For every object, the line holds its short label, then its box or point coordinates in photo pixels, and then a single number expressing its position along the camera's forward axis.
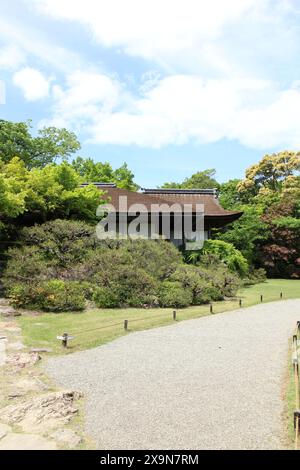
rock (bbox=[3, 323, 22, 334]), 8.66
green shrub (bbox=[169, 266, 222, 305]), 13.80
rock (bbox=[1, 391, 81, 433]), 4.19
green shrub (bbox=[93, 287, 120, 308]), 12.14
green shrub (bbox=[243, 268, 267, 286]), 22.86
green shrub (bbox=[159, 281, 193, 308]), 12.95
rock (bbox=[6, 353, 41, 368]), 6.32
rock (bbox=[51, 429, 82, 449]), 3.81
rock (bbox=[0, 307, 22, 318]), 10.26
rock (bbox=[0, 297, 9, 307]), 11.32
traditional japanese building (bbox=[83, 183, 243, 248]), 19.40
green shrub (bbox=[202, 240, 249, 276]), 19.64
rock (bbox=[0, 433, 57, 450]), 3.72
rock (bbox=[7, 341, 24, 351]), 7.26
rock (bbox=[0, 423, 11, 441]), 3.96
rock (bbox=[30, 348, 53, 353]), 7.14
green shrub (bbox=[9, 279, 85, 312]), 11.29
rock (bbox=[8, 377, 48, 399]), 5.05
